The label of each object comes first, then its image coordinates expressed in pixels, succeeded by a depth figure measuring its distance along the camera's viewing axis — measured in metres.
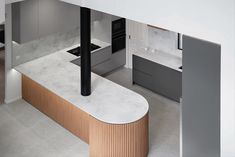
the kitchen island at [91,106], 6.32
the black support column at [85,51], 6.64
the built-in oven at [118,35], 9.63
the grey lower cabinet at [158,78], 8.45
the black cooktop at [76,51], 8.89
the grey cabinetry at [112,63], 9.48
